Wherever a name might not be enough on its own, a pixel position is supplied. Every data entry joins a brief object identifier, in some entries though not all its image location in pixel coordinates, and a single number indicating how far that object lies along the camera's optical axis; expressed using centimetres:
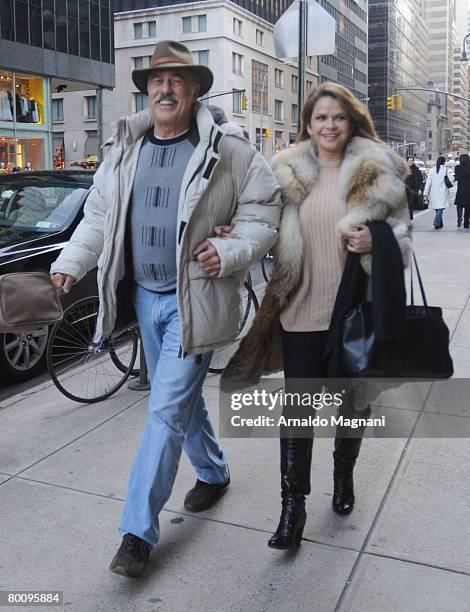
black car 618
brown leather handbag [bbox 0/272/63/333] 357
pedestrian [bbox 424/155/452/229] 1783
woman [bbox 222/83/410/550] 309
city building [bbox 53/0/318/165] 6988
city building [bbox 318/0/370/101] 10362
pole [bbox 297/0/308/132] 959
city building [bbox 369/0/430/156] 13988
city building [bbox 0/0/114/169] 3184
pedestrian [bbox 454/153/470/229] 1781
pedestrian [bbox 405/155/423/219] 2189
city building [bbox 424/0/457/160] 19112
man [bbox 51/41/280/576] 298
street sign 974
